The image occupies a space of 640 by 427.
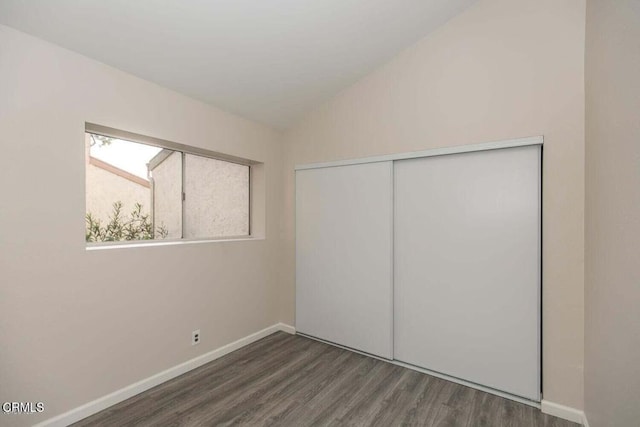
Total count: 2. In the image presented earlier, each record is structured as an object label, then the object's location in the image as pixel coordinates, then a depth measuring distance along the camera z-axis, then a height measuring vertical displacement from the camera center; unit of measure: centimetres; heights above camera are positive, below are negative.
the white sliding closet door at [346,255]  287 -46
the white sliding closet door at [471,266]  220 -45
